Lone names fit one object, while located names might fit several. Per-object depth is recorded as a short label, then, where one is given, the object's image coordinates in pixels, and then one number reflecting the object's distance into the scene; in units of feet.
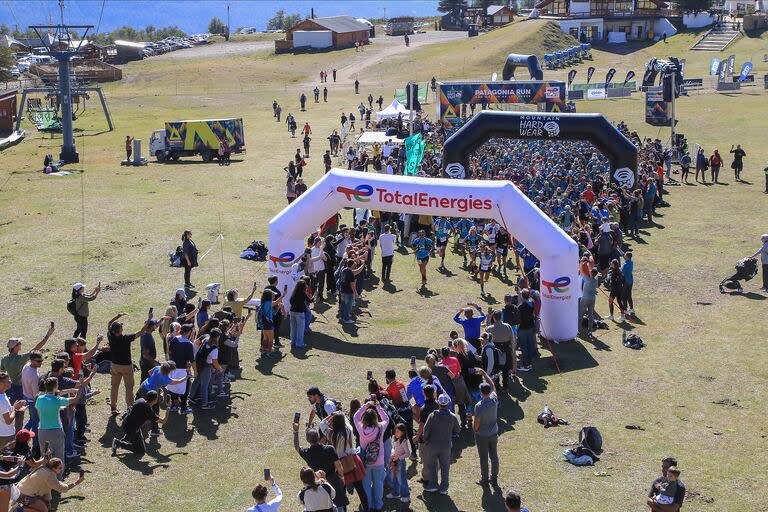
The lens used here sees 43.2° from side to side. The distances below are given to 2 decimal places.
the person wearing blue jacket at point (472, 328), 48.65
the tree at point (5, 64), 242.78
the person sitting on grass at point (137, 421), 39.75
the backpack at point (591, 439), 40.98
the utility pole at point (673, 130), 120.78
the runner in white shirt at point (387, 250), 70.51
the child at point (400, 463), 36.17
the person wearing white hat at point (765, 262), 67.21
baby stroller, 67.51
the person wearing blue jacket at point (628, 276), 61.21
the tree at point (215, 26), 460.96
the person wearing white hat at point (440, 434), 36.24
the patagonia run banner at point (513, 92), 135.64
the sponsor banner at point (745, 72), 190.80
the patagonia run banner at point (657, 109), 150.82
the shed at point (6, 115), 163.12
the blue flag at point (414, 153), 102.06
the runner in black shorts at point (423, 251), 68.49
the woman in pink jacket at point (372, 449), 34.65
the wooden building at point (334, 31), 297.74
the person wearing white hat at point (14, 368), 40.81
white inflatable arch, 55.31
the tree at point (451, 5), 365.96
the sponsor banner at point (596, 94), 190.60
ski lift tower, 132.26
